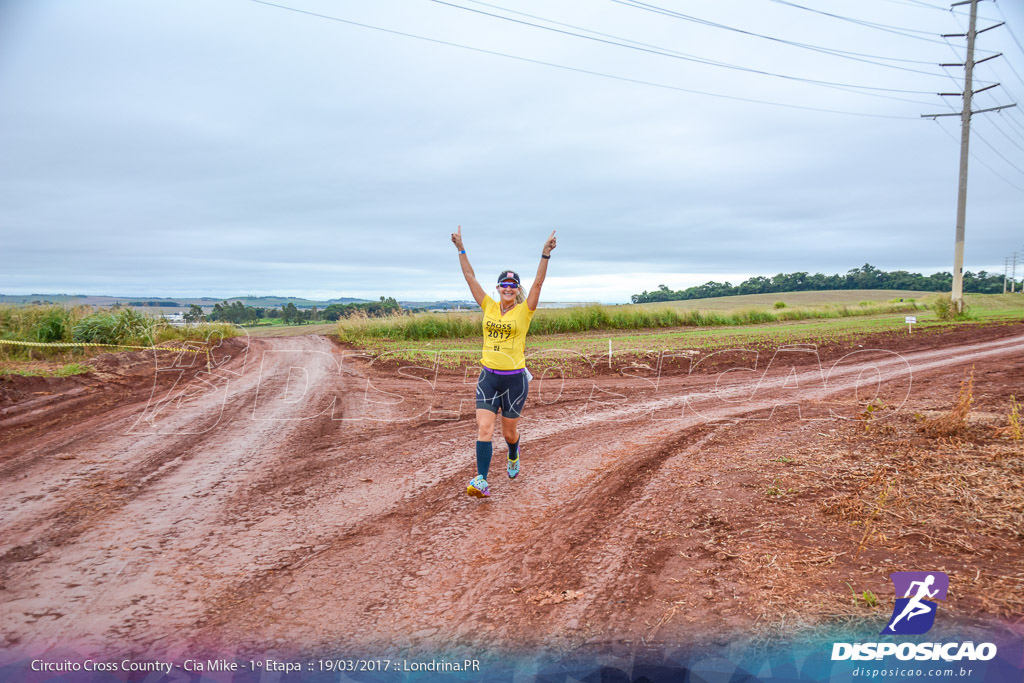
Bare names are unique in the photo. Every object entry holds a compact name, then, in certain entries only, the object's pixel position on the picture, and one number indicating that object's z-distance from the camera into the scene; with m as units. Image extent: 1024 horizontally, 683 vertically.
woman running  5.61
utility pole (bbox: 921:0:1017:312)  29.61
